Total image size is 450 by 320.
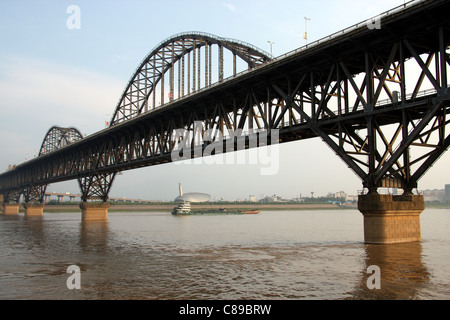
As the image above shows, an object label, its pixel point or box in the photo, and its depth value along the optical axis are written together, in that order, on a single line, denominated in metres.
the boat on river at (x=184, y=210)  134.88
